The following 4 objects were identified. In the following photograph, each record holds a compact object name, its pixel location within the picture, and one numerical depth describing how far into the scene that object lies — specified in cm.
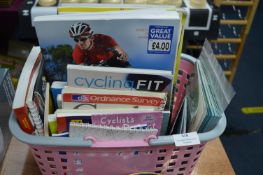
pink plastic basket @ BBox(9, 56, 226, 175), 41
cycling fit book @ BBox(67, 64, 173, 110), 46
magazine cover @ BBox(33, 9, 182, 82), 45
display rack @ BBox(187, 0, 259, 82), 129
